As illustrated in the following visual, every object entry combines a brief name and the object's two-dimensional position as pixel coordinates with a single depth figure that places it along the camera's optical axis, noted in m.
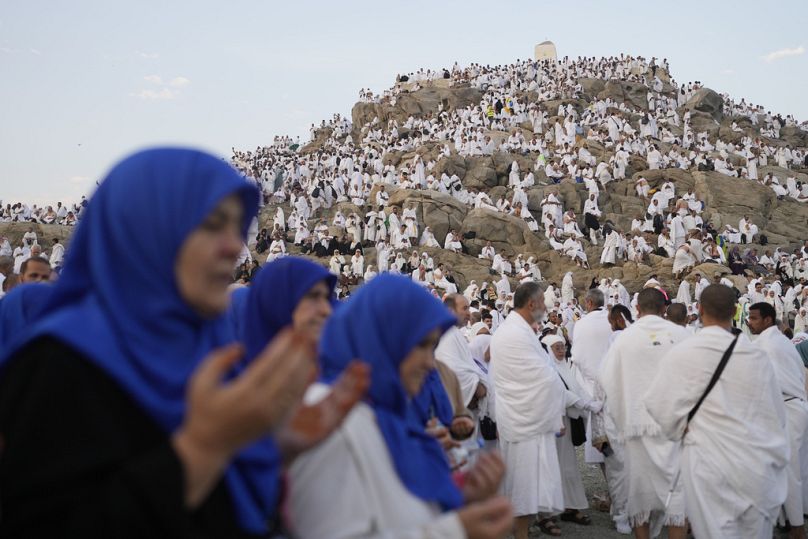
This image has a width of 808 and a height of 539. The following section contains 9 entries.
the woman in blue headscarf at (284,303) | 2.50
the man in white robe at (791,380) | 5.99
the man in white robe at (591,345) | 7.38
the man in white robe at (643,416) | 5.43
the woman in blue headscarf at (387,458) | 1.67
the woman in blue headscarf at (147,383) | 1.22
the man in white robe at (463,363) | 5.97
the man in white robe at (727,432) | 4.32
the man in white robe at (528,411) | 5.72
